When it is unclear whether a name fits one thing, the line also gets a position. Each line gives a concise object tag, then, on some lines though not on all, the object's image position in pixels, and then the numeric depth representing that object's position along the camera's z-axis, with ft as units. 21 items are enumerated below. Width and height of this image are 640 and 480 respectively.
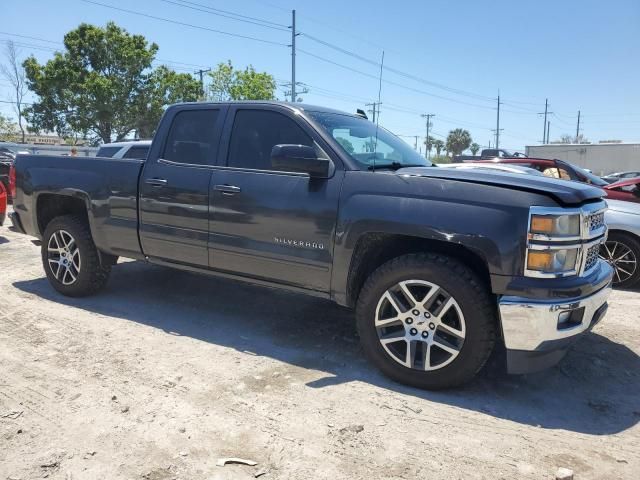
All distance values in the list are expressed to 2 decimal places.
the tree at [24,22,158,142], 106.42
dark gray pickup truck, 10.32
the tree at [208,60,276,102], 118.62
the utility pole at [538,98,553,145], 295.07
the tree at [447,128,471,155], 258.78
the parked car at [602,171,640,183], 73.02
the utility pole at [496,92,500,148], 243.09
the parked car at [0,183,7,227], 27.86
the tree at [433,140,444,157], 273.77
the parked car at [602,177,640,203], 24.21
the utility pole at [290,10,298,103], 107.24
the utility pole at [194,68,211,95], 156.37
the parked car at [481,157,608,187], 28.02
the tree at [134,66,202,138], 113.19
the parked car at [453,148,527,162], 79.61
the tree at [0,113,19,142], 169.27
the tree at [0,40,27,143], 138.31
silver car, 20.15
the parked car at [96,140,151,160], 34.47
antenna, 12.85
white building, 140.26
